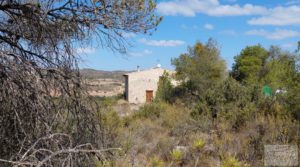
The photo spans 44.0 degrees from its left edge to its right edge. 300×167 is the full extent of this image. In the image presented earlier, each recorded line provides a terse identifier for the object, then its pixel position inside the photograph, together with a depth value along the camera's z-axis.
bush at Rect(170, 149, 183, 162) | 8.09
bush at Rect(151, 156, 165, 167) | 6.95
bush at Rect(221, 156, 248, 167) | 6.45
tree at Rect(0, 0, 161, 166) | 3.23
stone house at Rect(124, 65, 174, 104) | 45.53
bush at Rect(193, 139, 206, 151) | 8.60
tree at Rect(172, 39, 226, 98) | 31.78
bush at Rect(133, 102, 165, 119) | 15.26
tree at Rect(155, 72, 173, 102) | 28.46
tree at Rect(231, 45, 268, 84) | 42.38
